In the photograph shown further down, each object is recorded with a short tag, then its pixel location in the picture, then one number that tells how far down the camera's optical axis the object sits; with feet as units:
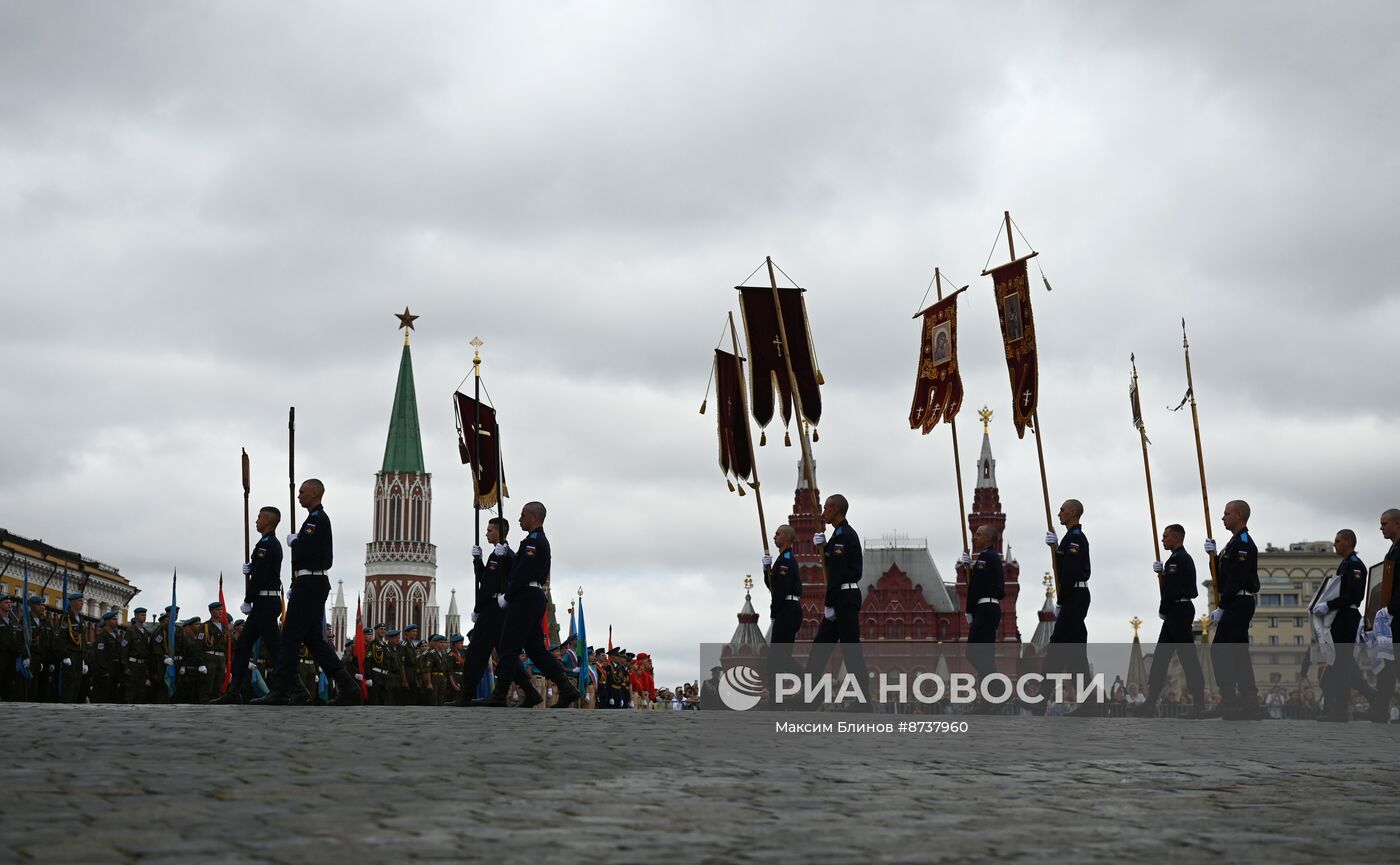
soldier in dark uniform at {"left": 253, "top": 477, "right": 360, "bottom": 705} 54.85
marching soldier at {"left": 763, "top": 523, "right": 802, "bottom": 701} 62.03
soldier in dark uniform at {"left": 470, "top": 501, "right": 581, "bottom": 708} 57.06
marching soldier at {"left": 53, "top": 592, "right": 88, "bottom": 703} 77.46
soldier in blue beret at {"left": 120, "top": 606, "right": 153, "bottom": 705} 77.41
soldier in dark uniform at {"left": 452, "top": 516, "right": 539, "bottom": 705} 60.34
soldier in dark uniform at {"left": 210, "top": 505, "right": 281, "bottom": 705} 55.83
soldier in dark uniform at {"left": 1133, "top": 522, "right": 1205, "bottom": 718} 59.06
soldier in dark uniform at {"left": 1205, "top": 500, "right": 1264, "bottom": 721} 57.11
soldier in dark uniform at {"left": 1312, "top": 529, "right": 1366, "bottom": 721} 58.54
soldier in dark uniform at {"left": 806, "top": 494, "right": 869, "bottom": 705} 58.95
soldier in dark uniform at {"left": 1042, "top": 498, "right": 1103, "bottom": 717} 59.11
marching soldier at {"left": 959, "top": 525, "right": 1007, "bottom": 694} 58.39
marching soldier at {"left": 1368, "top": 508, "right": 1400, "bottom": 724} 56.03
